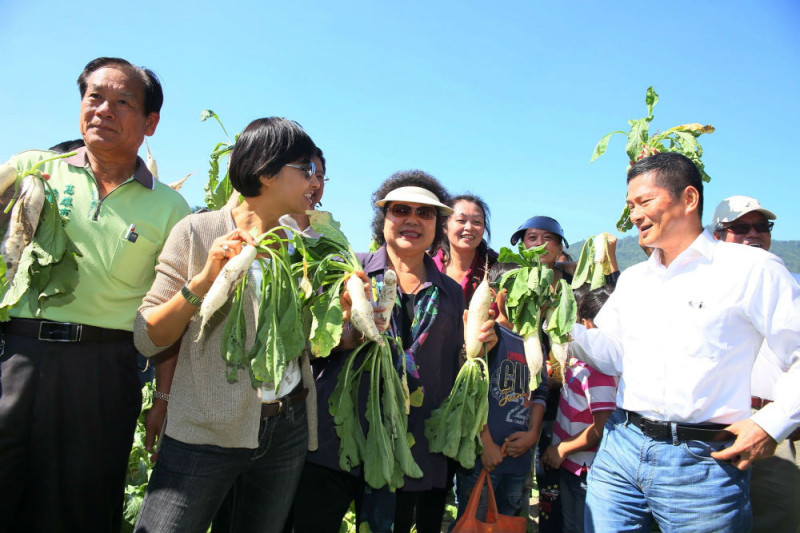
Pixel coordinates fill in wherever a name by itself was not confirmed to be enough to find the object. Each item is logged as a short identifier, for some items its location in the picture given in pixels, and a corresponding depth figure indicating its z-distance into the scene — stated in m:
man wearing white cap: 3.43
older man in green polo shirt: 2.55
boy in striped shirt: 3.65
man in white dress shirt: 2.68
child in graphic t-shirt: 3.58
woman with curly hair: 3.06
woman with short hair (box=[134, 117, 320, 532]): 2.29
